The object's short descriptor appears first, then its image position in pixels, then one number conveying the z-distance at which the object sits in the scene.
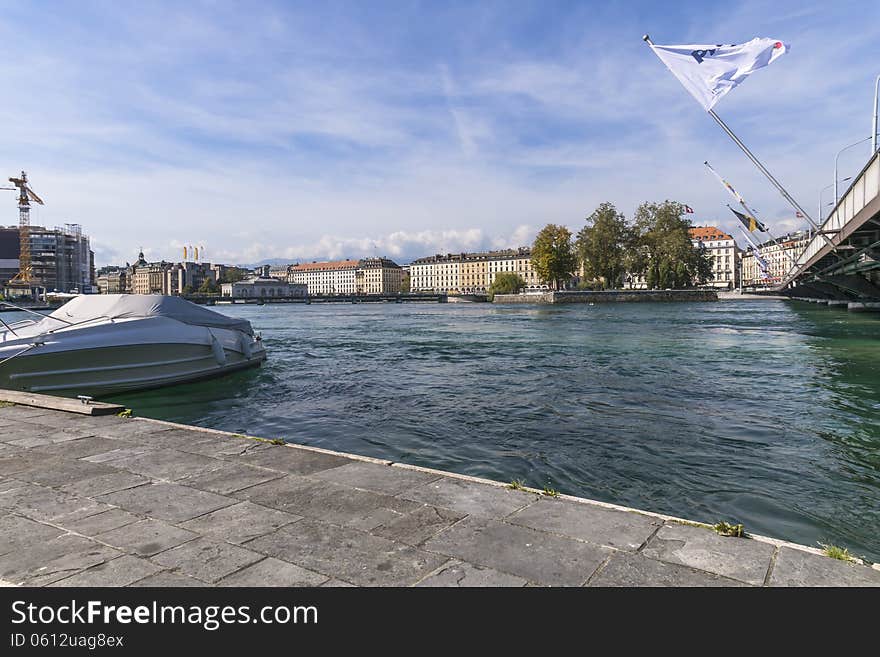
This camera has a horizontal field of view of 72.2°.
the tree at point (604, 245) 107.19
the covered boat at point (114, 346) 13.94
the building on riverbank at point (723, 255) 179.00
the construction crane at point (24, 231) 127.94
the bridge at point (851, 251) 21.02
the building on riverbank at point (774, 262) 172.14
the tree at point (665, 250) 101.94
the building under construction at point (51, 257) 136.38
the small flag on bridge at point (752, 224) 47.83
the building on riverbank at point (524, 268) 194.25
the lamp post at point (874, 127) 28.09
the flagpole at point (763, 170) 22.56
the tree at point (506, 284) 134.10
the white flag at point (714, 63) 16.09
